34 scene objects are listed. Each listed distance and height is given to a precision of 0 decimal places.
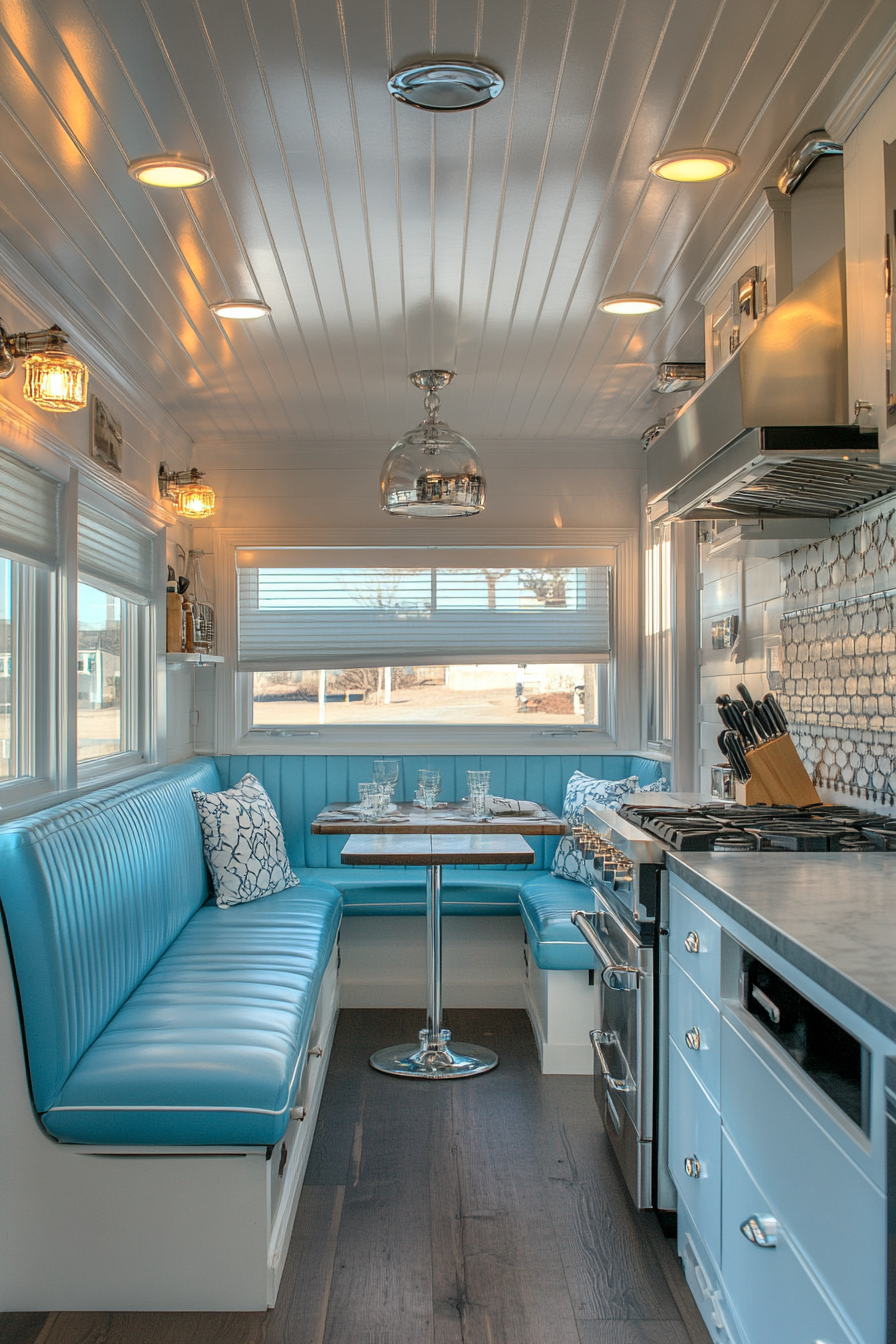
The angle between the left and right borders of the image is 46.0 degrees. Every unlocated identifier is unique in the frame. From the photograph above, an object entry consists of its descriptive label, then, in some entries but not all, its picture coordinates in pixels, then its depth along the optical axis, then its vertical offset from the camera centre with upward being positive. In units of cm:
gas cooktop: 226 -33
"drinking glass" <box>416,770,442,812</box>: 432 -40
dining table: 361 -54
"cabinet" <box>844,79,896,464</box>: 199 +85
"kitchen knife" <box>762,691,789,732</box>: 293 -7
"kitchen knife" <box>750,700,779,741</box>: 295 -8
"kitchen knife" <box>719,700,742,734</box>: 300 -8
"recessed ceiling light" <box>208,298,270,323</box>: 331 +121
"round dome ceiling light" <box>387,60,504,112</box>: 203 +119
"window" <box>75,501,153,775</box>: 383 +21
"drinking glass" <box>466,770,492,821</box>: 414 -40
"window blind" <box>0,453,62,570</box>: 301 +53
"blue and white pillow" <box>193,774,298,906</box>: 411 -63
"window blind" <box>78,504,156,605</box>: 375 +53
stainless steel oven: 246 -90
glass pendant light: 364 +75
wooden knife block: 290 -24
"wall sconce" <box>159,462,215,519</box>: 462 +88
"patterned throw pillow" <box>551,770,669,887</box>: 442 -50
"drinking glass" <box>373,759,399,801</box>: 431 -34
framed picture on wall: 366 +91
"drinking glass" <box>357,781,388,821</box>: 418 -43
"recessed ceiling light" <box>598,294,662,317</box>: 327 +121
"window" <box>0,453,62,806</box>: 311 +19
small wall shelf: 467 +15
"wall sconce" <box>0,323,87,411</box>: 273 +85
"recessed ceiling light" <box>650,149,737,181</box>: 235 +118
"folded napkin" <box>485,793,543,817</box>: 416 -48
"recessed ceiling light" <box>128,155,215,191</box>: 238 +119
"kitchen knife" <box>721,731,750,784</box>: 300 -19
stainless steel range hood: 209 +58
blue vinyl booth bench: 227 -87
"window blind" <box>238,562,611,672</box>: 542 +37
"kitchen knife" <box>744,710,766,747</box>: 298 -12
